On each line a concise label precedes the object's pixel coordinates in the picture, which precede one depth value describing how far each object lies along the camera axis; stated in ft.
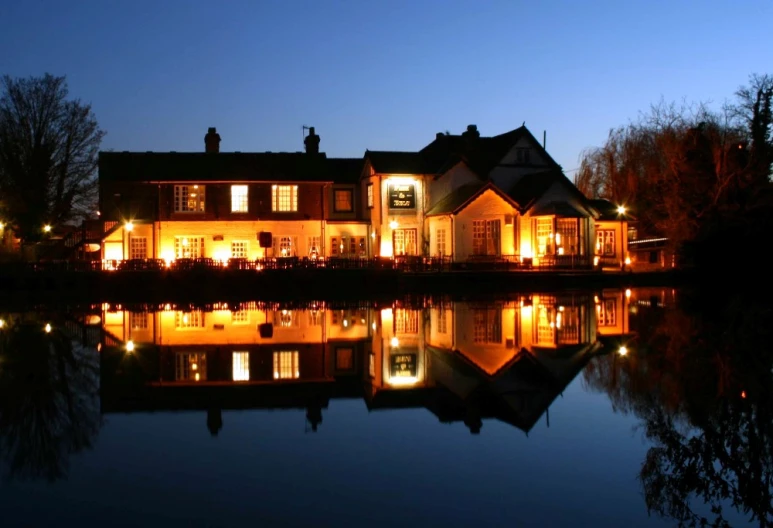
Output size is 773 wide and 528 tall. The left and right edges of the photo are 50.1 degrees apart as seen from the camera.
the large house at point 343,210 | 151.53
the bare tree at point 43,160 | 151.33
